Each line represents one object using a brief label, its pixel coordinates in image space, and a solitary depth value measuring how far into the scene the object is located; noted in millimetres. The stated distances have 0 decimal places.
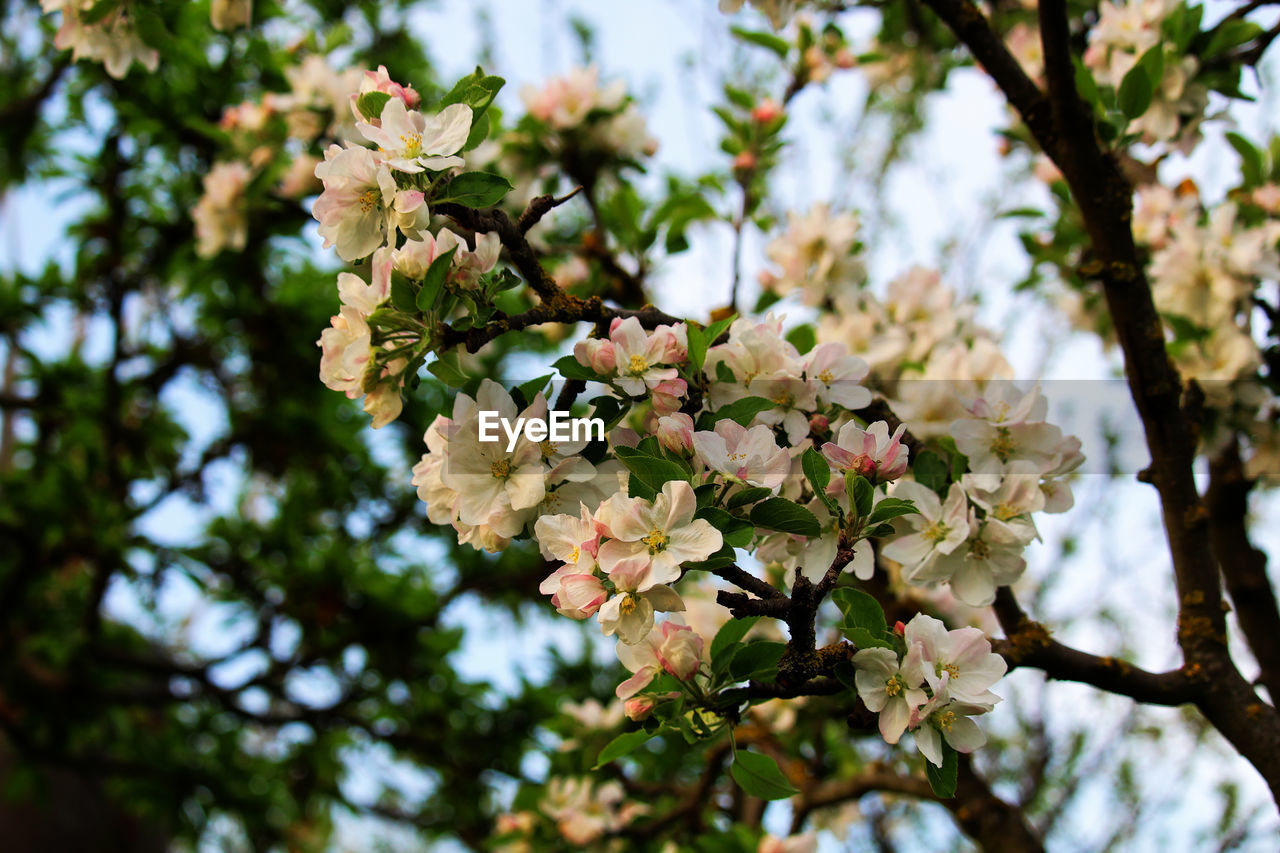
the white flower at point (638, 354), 958
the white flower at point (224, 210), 2191
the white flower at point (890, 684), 844
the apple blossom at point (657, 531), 792
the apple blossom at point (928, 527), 1019
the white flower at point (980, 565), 1035
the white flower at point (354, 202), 894
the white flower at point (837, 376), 1048
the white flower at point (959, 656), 870
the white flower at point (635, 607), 798
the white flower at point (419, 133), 898
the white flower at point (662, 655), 874
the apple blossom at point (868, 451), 904
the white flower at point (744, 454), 867
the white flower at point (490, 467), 908
